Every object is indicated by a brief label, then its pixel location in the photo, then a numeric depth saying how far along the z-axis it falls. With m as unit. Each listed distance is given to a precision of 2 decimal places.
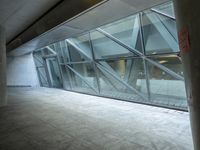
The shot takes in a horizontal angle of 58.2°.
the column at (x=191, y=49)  1.40
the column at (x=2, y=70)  5.94
